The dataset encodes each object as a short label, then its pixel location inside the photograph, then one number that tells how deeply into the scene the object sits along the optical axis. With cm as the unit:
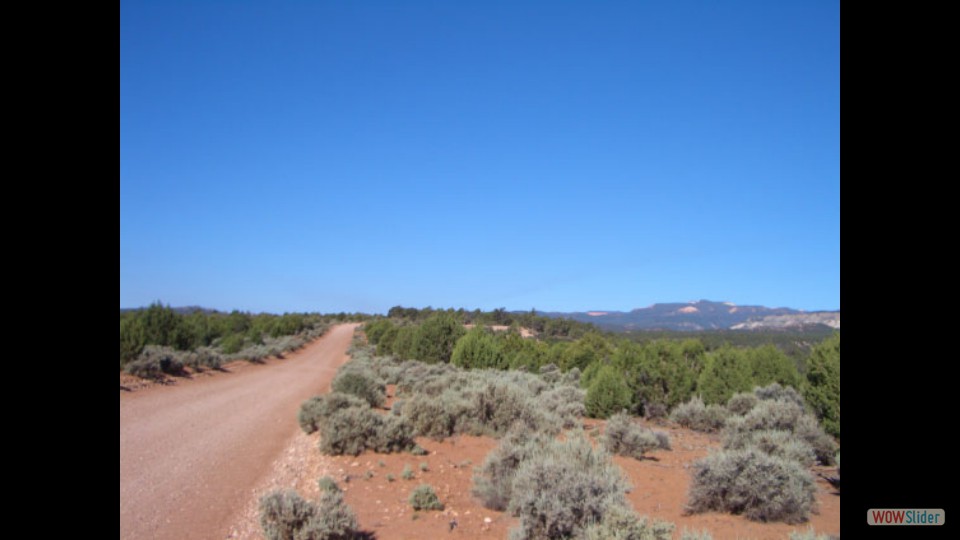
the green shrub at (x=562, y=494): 516
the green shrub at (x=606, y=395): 1438
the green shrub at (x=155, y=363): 1789
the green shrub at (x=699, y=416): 1329
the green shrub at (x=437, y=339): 2373
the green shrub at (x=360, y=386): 1384
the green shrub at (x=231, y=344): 3032
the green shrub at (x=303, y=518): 537
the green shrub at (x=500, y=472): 678
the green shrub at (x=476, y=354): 2134
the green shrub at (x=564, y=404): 1225
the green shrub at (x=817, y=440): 951
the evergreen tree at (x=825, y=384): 1127
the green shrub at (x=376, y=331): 3843
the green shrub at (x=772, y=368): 1597
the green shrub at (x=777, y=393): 1330
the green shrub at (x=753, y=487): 609
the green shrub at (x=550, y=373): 1981
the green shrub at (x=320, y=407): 1122
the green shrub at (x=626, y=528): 438
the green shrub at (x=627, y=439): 958
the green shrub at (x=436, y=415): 1117
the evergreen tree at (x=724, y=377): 1542
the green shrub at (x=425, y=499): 677
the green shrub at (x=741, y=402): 1359
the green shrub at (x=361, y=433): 955
